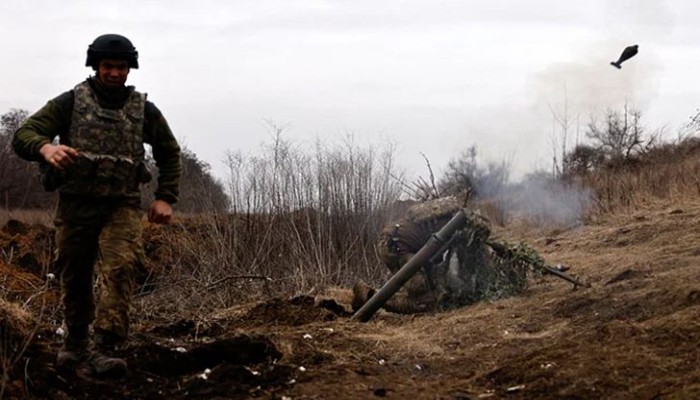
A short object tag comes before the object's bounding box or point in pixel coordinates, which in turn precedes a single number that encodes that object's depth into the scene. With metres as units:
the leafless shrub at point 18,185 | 35.31
